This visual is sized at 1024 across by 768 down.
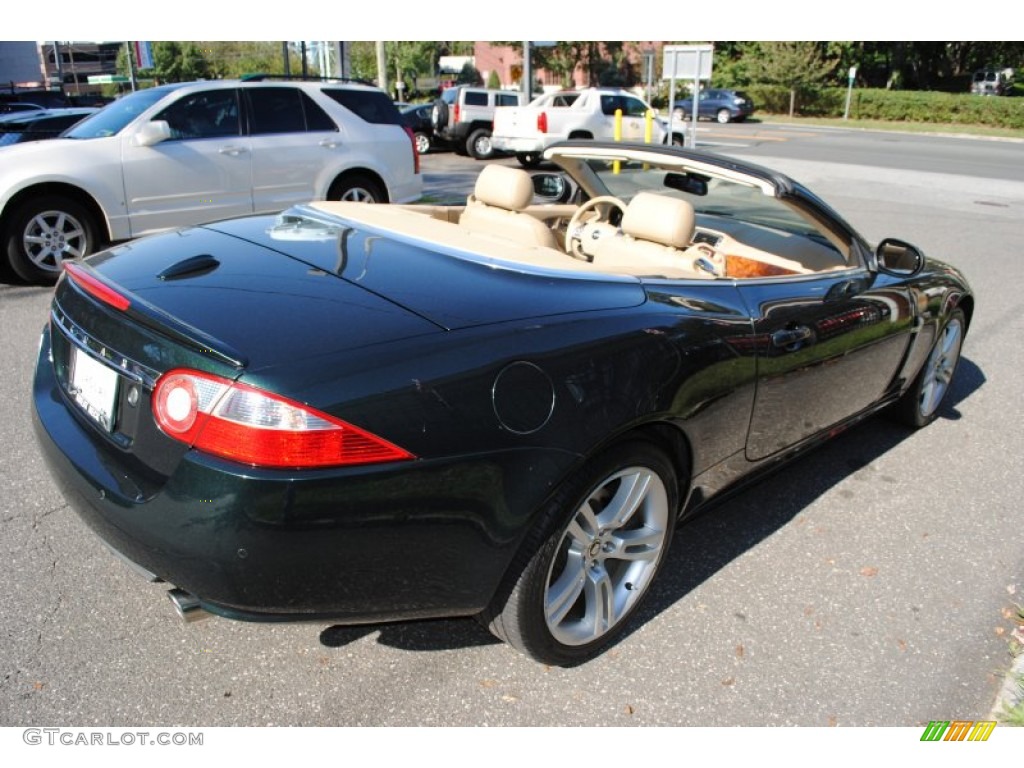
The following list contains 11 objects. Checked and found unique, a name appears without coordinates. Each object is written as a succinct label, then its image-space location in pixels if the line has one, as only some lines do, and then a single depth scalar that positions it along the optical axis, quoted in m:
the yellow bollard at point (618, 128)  18.66
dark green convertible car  1.94
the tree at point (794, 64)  43.50
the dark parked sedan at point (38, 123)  8.88
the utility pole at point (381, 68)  26.42
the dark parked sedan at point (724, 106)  39.66
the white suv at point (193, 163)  6.94
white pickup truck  18.38
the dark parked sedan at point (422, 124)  20.55
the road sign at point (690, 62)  17.31
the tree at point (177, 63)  57.09
